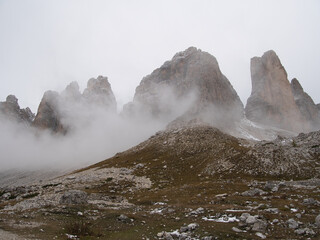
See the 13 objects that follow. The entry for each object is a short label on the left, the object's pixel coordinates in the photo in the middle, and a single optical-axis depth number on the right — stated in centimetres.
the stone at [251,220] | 2297
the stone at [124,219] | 2712
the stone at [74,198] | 3831
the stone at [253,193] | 3875
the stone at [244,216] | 2413
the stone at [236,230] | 2166
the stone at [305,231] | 1972
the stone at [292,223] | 2154
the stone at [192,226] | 2307
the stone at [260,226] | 2141
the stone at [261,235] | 1996
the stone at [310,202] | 2997
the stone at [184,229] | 2299
